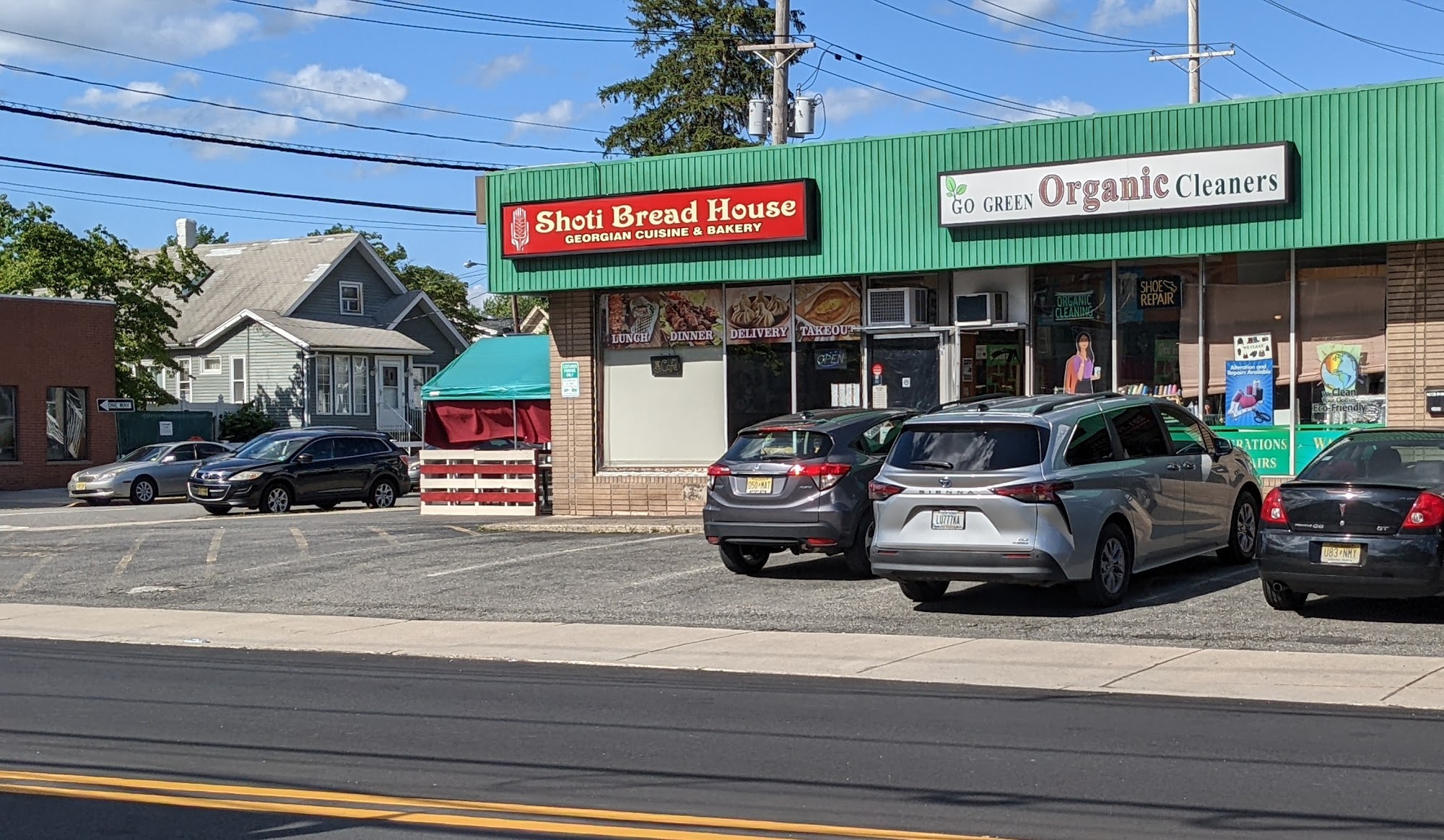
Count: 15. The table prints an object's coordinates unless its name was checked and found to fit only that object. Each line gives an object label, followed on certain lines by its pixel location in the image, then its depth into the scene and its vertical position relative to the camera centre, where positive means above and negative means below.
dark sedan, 12.02 -1.01
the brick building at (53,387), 42.41 +0.54
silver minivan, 13.32 -0.86
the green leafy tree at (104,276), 48.28 +3.92
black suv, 30.12 -1.32
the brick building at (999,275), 18.75 +1.56
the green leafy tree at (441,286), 77.44 +5.79
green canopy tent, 27.42 +0.06
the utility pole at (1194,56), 35.78 +7.32
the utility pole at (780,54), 28.53 +6.22
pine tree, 55.31 +10.89
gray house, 54.84 +2.28
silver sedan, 35.75 -1.53
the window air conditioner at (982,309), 21.25 +1.12
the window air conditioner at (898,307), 21.75 +1.19
